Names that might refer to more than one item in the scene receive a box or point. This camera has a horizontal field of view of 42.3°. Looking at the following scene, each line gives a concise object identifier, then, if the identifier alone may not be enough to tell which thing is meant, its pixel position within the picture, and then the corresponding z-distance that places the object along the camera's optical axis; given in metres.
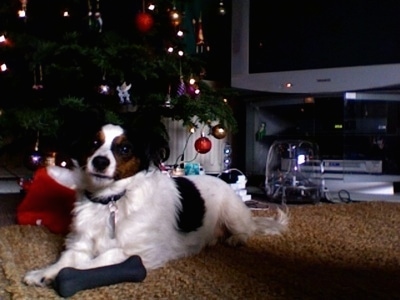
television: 2.60
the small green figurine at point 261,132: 3.08
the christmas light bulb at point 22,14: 2.13
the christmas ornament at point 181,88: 2.32
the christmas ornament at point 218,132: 2.49
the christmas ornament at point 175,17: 2.40
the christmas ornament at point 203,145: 2.49
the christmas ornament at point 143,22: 2.19
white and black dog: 1.28
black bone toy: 1.09
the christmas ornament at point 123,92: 2.24
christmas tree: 2.07
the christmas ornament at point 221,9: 3.14
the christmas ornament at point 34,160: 2.14
